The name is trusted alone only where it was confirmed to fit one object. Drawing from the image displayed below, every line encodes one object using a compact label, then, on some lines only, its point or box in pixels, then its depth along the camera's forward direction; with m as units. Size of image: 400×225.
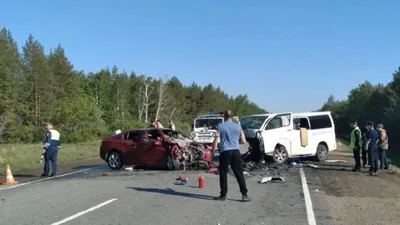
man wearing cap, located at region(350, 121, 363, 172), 15.92
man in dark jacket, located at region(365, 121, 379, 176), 15.44
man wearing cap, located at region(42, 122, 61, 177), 15.88
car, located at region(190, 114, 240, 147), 20.78
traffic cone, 14.20
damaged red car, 16.03
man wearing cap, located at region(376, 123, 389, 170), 16.66
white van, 17.78
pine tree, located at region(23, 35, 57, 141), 68.25
